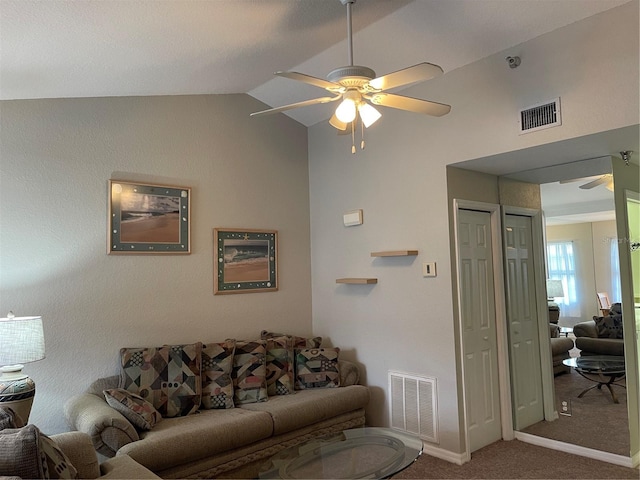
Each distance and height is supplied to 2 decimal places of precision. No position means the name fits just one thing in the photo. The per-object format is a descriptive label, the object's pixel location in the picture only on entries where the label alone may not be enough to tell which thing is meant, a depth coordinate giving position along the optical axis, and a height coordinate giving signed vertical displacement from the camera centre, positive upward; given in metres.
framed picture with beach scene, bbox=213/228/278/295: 4.16 +0.16
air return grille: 3.69 -1.07
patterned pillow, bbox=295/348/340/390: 3.96 -0.79
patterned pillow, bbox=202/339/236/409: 3.53 -0.74
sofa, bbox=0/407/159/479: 1.70 -0.70
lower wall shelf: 4.14 -0.05
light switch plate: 3.72 +0.03
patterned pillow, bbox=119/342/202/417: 3.33 -0.71
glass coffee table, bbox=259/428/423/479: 2.52 -1.04
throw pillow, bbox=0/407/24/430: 2.01 -0.59
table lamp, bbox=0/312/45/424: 2.57 -0.41
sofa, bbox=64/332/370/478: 2.75 -0.97
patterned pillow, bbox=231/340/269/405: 3.65 -0.76
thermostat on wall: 4.29 +0.52
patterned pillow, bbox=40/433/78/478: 1.83 -0.72
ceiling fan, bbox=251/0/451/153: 2.23 +0.94
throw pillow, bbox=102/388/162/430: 2.94 -0.81
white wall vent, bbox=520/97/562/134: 3.04 +1.02
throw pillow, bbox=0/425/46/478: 1.68 -0.62
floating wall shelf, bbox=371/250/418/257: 3.82 +0.17
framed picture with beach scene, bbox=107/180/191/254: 3.61 +0.49
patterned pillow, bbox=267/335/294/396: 3.86 -0.74
